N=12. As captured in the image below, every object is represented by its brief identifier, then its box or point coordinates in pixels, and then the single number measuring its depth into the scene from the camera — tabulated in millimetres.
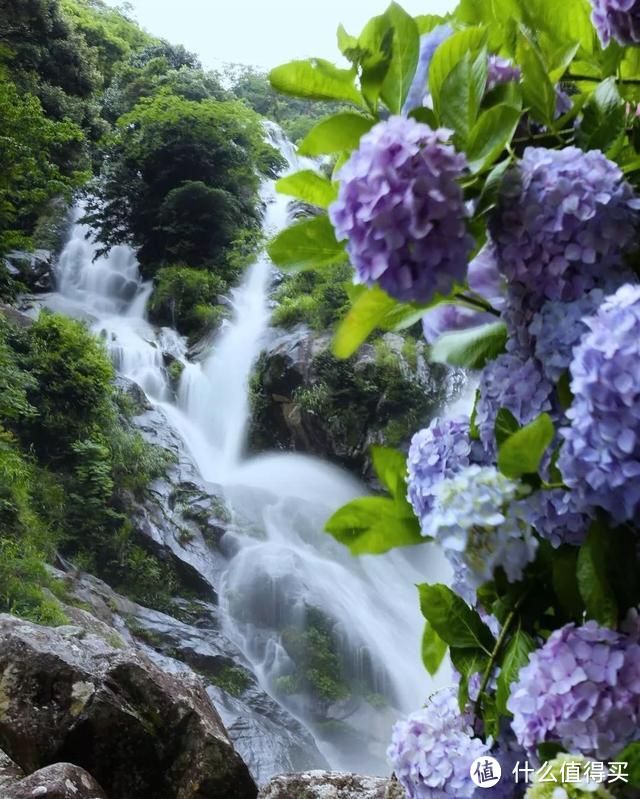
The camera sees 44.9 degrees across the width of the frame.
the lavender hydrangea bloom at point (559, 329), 339
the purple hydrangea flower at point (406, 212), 332
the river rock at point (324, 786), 1648
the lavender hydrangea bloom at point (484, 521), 333
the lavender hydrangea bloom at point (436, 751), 396
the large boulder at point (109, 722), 1976
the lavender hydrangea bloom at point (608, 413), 287
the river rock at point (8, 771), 1626
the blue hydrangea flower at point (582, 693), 306
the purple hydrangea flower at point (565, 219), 347
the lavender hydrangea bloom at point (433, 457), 386
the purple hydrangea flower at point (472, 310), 416
